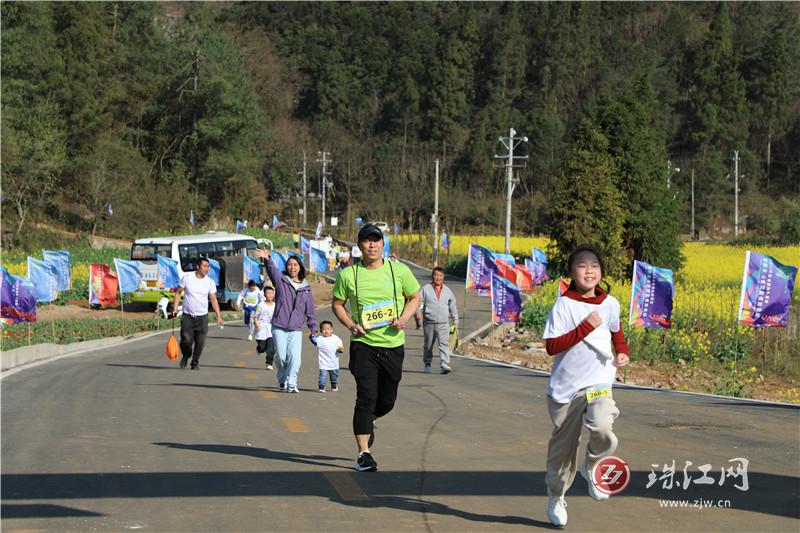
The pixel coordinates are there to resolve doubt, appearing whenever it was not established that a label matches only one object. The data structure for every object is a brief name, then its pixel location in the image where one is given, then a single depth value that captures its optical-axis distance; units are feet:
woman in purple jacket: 47.37
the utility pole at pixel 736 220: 308.40
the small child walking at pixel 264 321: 66.23
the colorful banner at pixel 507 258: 107.04
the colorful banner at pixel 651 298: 80.07
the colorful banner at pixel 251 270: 139.64
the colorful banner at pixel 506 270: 103.80
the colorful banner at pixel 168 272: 131.23
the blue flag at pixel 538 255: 162.73
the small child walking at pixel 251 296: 84.33
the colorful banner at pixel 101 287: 131.23
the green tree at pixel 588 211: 162.30
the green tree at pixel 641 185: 176.04
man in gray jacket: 62.54
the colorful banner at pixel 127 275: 122.11
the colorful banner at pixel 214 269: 138.41
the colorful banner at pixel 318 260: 173.06
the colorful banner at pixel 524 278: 129.80
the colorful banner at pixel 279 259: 152.35
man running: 28.22
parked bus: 135.13
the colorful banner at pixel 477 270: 105.29
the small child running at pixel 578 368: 21.59
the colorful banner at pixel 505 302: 87.65
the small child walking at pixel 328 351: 49.26
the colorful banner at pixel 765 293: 73.61
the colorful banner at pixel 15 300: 78.59
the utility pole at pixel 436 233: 229.25
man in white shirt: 58.13
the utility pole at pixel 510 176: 191.12
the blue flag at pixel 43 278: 106.83
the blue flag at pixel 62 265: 121.80
